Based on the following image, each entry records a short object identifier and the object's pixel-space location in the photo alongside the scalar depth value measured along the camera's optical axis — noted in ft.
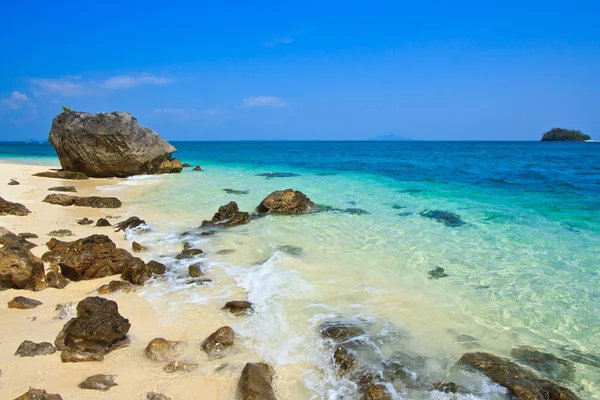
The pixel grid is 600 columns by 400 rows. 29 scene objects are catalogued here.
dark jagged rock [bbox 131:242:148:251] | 27.96
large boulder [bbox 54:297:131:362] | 14.38
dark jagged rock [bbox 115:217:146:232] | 33.84
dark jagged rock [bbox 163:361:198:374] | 13.95
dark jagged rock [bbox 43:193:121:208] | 42.42
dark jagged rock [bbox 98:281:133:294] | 20.81
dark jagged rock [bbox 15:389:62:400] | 11.25
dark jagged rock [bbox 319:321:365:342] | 16.74
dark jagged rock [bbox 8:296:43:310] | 17.97
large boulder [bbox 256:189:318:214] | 42.63
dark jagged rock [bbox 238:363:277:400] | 12.48
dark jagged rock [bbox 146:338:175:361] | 14.66
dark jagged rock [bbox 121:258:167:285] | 22.12
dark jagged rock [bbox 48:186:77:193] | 52.40
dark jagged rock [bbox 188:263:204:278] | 23.50
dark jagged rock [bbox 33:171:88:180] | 68.17
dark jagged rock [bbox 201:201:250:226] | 37.40
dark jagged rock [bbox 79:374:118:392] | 12.61
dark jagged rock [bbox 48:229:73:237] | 29.58
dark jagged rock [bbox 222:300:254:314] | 19.10
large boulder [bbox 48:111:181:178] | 69.36
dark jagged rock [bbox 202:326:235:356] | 15.39
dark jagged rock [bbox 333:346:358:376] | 14.45
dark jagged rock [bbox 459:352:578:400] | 12.97
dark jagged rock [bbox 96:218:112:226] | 34.17
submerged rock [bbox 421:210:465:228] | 38.55
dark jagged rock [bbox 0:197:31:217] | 34.76
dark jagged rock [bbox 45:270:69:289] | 20.72
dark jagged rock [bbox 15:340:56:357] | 14.23
